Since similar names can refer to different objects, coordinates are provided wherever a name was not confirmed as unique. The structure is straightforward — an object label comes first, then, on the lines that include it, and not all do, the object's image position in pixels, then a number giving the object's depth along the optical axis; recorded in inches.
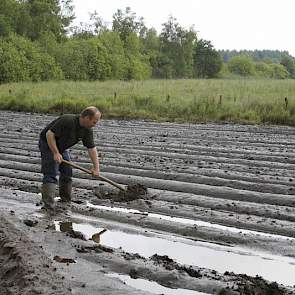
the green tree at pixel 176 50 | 2785.4
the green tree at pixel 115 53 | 2071.1
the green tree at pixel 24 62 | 1493.6
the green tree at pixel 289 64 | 4404.5
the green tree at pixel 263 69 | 3855.8
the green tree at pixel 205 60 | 2876.5
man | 258.2
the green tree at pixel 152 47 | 2758.4
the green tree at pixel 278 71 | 3873.0
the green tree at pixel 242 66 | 3816.9
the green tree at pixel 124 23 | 2772.9
